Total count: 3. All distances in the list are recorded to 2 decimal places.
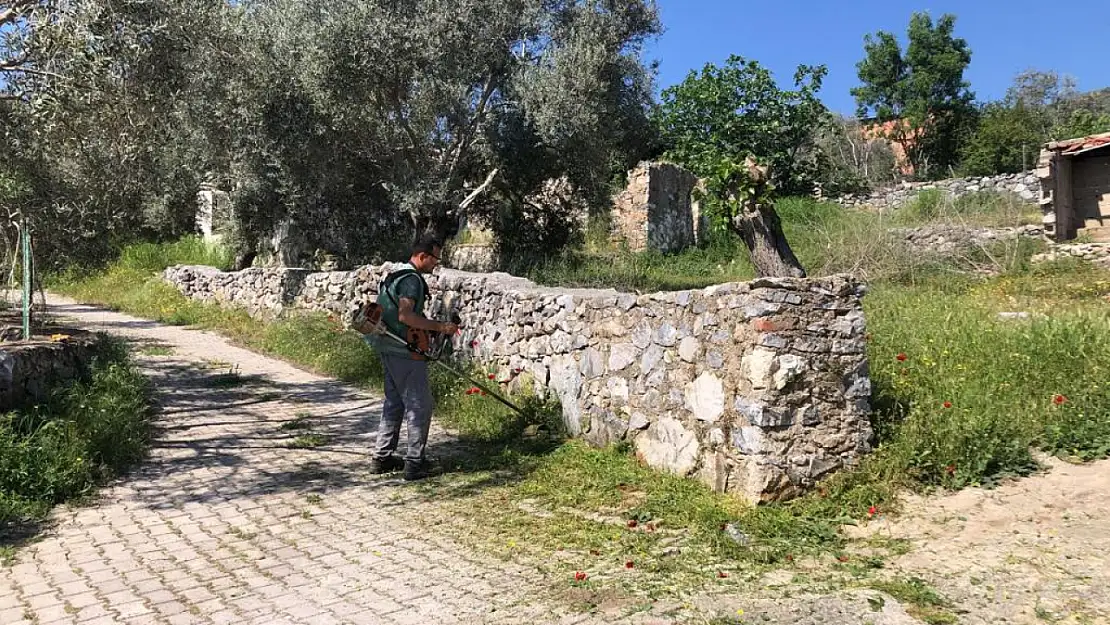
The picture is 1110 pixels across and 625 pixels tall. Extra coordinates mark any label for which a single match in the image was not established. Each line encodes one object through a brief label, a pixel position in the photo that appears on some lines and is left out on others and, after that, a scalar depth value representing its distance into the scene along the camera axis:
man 5.42
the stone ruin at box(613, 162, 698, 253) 17.55
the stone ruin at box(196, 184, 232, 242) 16.59
